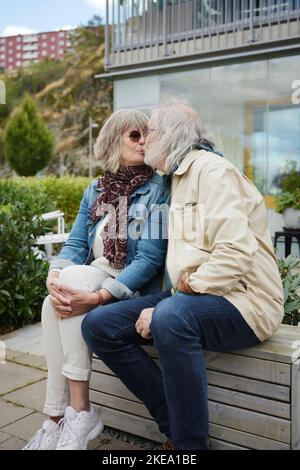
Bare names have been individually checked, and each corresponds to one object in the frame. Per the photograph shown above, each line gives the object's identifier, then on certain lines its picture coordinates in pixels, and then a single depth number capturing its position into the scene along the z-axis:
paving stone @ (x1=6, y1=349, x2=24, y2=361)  3.18
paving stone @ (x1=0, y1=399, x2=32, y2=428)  2.28
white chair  5.55
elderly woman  1.88
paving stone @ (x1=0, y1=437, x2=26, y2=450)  2.03
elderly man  1.65
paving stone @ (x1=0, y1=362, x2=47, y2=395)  2.71
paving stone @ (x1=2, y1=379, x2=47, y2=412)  2.46
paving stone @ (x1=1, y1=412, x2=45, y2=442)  2.15
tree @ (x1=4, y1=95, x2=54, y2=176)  27.25
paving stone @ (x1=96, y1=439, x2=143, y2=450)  2.03
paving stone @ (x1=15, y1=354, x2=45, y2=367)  3.07
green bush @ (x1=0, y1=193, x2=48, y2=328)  3.71
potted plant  7.04
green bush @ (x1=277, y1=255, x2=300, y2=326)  2.22
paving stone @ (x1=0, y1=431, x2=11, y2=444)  2.10
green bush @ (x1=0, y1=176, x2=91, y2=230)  9.09
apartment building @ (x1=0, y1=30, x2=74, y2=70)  45.25
